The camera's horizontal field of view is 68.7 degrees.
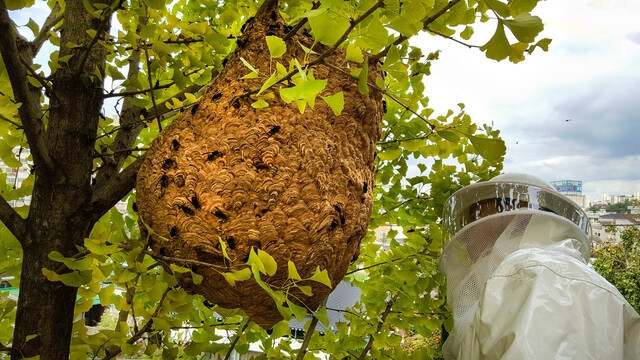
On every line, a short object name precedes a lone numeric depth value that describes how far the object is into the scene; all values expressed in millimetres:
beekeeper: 751
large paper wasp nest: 540
